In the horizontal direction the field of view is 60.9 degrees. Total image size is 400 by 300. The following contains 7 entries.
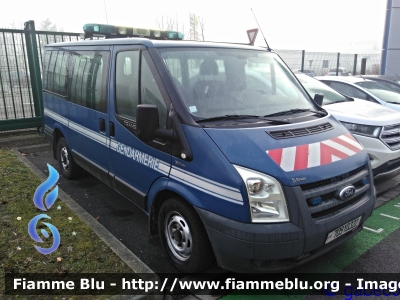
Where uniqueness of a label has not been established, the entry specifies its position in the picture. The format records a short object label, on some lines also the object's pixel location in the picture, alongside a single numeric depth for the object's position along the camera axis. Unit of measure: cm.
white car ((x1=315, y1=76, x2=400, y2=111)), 713
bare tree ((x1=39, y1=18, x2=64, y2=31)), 4909
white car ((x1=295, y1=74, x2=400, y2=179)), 484
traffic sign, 687
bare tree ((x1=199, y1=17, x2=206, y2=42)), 2400
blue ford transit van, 258
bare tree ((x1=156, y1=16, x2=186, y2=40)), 2334
